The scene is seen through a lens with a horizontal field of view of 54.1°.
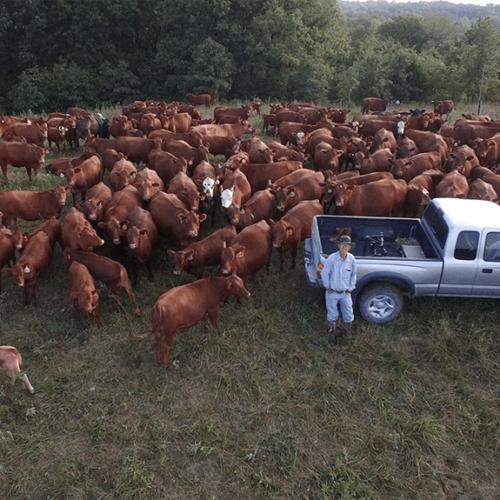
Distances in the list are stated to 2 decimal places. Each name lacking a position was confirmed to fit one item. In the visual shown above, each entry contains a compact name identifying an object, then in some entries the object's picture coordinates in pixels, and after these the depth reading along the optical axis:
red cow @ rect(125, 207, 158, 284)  8.21
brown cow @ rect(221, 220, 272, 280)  7.59
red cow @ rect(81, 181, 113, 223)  9.12
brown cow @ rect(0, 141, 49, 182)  12.04
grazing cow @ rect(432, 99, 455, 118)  20.92
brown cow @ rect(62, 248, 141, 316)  7.64
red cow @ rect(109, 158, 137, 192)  10.74
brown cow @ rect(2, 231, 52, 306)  7.55
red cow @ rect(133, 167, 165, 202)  9.88
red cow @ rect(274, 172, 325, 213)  9.75
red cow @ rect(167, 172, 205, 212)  9.59
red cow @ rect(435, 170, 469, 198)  9.98
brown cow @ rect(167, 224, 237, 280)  8.12
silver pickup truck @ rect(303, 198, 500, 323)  7.04
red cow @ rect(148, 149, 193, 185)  11.62
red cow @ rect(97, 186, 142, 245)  8.42
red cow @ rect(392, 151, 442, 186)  11.52
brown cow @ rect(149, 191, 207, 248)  8.78
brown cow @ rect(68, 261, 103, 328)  7.12
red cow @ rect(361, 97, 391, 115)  22.41
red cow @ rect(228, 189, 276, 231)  9.31
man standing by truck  6.52
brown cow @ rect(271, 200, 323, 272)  8.38
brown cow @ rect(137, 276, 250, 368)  6.48
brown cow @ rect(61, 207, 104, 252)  8.39
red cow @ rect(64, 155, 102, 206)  10.68
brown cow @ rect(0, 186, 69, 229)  9.51
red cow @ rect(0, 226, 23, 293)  8.09
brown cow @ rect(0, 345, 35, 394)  6.20
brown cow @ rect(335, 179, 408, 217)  9.78
